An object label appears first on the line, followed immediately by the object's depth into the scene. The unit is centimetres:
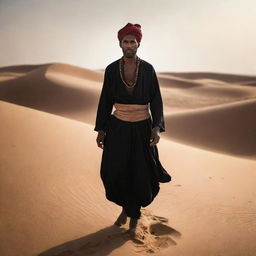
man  360
